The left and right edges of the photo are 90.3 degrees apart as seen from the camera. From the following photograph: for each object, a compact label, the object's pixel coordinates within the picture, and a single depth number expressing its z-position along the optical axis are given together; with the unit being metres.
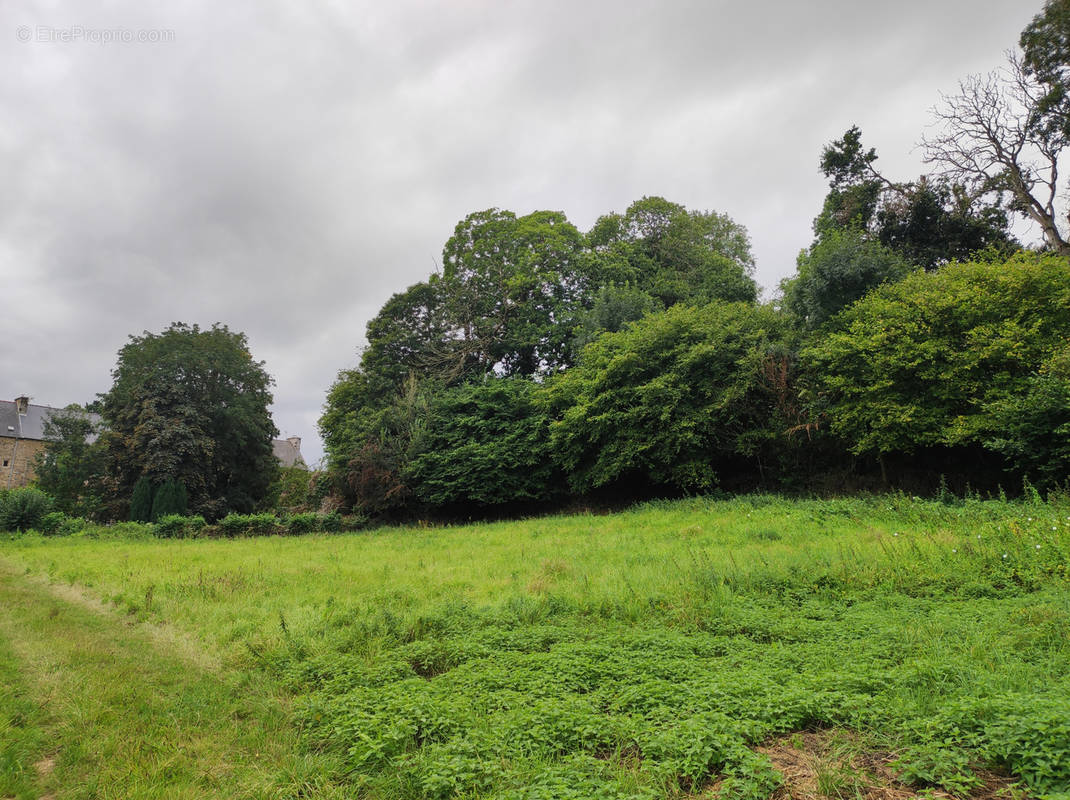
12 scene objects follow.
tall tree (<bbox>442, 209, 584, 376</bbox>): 28.86
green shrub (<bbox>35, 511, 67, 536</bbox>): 22.38
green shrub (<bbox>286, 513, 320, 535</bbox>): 23.09
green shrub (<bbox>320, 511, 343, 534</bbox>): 23.58
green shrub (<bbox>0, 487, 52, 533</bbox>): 21.92
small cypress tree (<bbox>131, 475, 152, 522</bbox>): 26.30
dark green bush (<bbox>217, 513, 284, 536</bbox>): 22.61
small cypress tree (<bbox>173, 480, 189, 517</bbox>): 26.84
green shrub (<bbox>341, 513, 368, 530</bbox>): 24.00
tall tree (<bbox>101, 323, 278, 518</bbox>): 27.48
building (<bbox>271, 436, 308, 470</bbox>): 63.57
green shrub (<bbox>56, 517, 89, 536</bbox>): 22.44
